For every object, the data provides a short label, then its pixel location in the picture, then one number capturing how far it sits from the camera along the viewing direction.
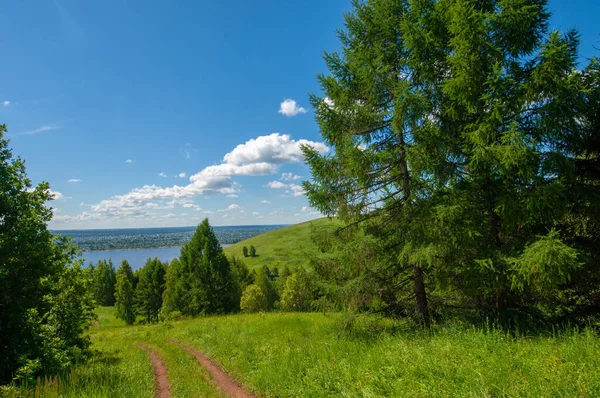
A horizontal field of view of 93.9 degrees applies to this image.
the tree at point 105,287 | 72.56
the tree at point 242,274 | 61.62
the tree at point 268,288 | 61.22
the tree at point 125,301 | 50.38
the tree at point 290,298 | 53.47
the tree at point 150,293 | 52.88
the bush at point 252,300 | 48.91
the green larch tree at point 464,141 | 6.17
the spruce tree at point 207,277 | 32.62
